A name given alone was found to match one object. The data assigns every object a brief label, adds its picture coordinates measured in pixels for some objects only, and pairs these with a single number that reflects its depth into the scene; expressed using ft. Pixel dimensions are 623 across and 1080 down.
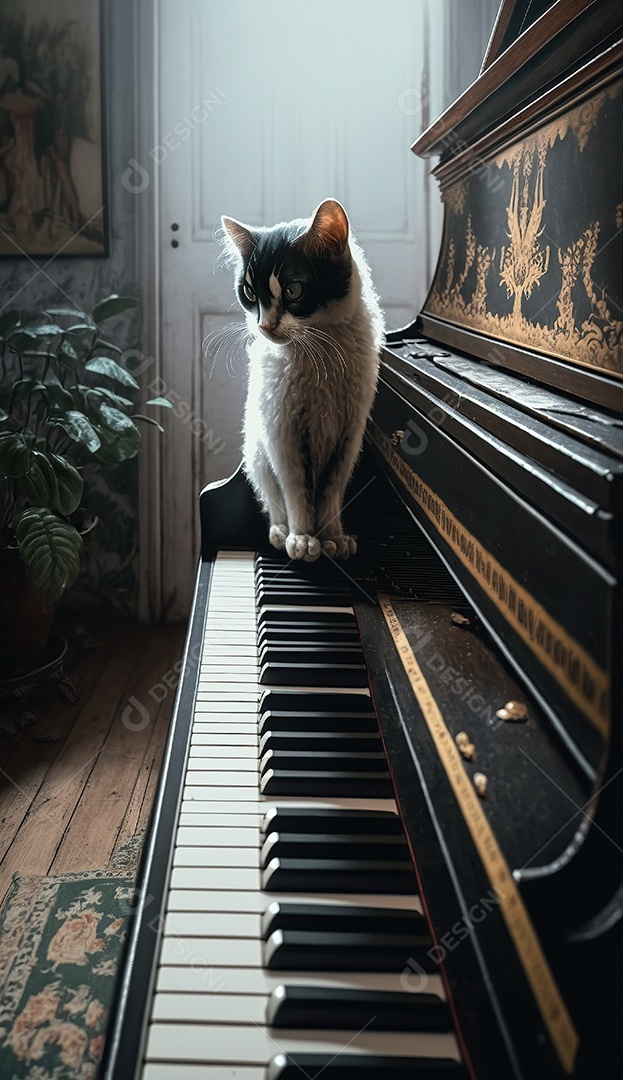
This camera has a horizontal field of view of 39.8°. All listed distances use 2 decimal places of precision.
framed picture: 12.07
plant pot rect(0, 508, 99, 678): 10.54
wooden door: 12.11
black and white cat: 5.61
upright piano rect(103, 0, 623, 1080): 2.33
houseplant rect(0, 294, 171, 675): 9.36
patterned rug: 5.59
